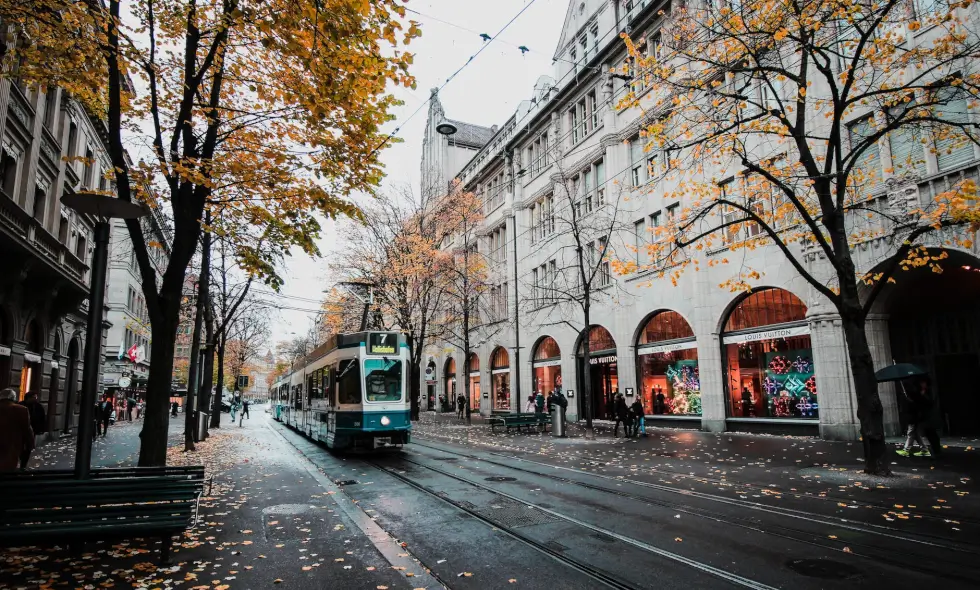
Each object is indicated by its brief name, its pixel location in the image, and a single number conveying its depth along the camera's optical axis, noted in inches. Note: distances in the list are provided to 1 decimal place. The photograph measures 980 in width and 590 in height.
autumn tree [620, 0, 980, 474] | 406.0
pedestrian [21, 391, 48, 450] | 453.7
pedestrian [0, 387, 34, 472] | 278.4
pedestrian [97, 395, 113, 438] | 956.9
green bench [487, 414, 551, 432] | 885.2
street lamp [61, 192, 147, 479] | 243.0
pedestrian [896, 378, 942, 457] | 480.4
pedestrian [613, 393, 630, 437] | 765.9
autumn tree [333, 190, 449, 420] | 1178.6
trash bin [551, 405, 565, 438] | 798.5
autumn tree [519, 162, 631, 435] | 1027.9
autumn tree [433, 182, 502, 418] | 1223.5
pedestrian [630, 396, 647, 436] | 764.0
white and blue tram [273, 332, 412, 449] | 591.2
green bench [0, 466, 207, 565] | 202.7
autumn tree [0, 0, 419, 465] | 298.0
